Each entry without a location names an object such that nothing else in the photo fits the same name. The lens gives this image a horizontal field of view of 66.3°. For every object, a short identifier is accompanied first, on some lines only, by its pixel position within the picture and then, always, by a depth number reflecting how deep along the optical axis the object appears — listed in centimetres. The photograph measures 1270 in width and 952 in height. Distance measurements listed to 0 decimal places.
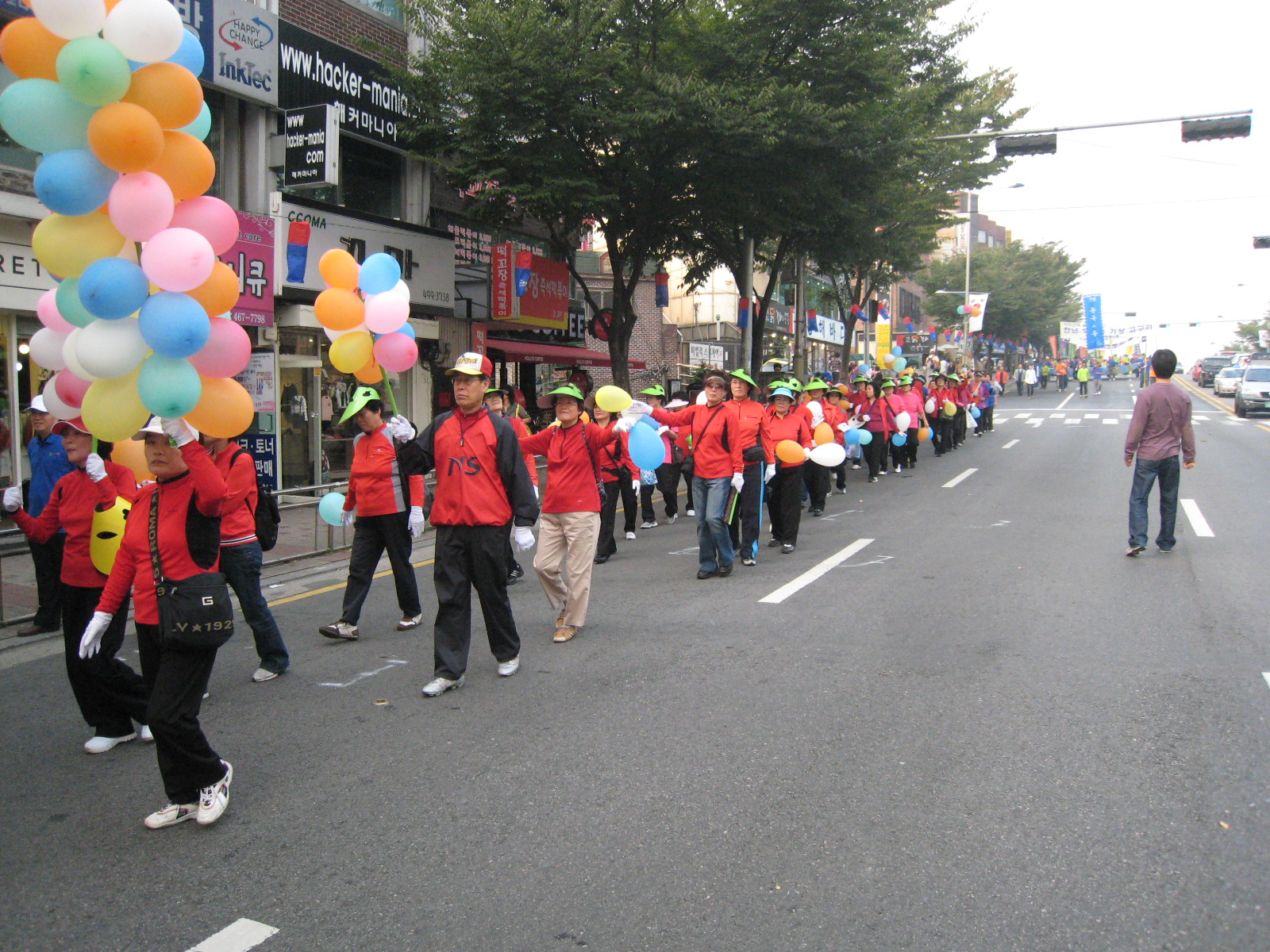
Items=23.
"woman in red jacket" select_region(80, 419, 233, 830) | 388
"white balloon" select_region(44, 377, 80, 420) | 490
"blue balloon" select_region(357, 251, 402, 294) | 612
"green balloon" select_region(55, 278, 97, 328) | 421
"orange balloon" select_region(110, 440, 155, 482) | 457
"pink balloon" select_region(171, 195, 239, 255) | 446
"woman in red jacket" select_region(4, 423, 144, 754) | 475
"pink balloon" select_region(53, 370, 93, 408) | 466
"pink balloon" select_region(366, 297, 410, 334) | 612
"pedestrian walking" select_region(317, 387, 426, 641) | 684
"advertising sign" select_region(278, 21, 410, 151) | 1483
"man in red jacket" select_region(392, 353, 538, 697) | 563
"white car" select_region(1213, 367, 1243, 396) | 4353
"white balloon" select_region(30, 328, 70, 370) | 474
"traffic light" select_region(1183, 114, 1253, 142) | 1353
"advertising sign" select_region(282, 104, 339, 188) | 1399
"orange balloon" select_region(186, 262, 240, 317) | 429
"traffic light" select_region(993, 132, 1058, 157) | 1491
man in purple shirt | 905
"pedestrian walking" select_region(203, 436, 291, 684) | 573
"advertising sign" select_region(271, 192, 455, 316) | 1458
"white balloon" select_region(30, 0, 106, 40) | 415
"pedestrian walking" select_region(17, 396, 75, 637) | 709
